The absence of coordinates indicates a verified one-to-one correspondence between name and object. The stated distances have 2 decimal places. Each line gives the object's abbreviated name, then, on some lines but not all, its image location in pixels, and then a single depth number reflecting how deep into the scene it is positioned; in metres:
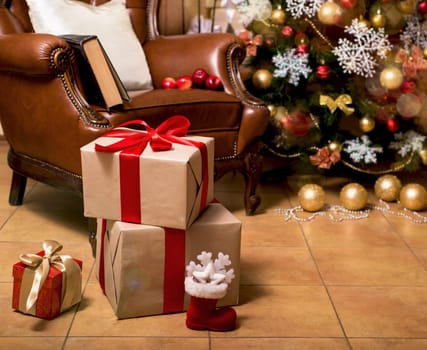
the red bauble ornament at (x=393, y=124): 2.87
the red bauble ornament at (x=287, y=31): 2.88
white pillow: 2.62
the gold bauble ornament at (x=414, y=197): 2.77
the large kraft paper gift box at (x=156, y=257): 1.78
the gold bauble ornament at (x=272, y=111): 2.91
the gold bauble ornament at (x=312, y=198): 2.74
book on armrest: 2.28
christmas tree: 2.79
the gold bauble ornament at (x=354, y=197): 2.76
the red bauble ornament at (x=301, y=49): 2.86
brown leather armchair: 2.25
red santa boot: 1.71
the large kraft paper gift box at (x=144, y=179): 1.75
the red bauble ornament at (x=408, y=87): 2.79
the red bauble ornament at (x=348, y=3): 2.74
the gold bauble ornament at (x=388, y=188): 2.88
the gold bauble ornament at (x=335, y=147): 2.90
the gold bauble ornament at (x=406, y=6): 2.77
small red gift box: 1.78
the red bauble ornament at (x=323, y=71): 2.85
